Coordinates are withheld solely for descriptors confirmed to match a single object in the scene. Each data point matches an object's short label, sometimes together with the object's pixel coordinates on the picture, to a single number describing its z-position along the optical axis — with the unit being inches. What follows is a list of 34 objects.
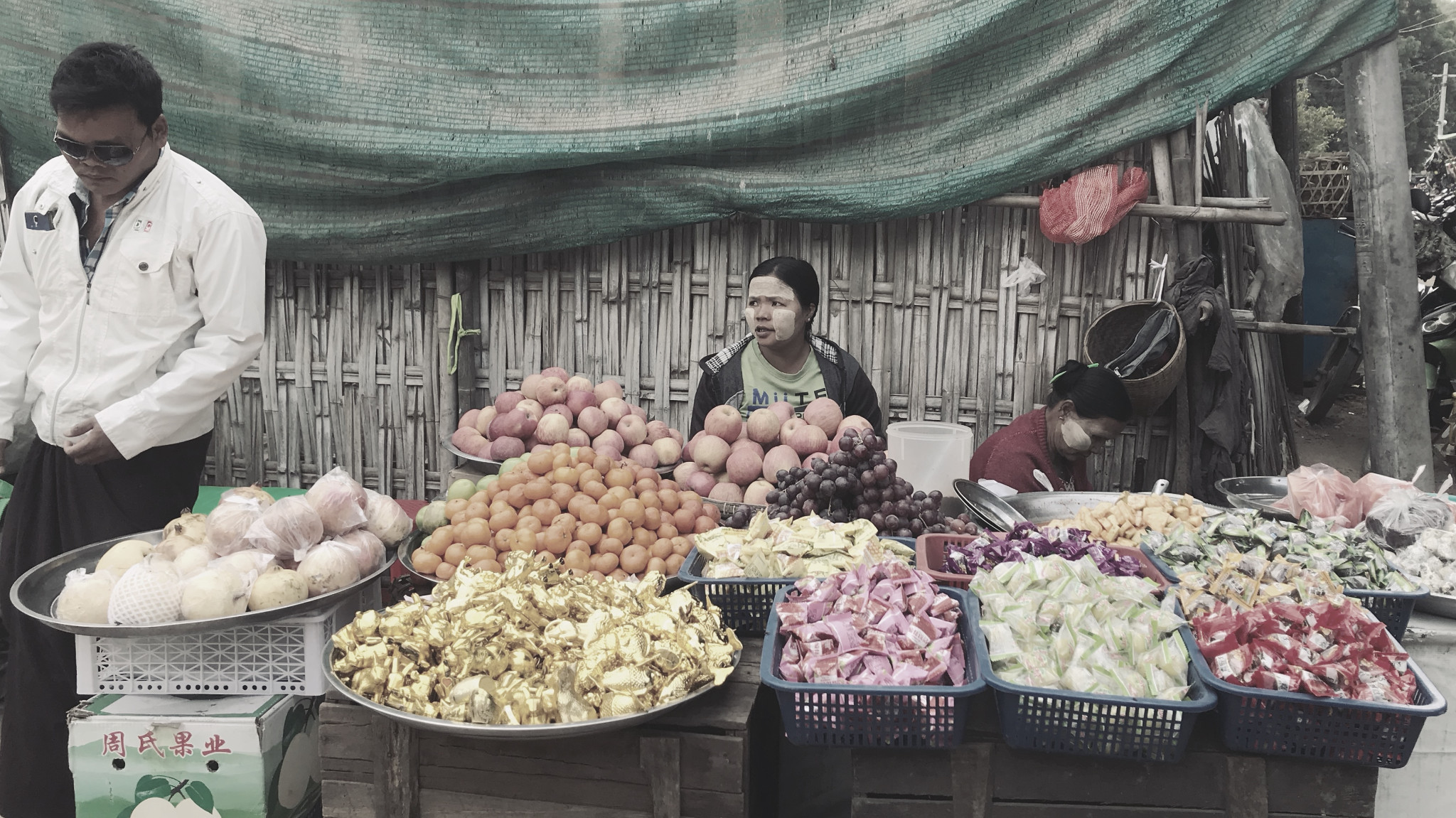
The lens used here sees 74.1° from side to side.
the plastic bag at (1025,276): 163.3
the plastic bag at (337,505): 96.0
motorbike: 334.6
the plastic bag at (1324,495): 106.6
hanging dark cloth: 152.1
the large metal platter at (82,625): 81.4
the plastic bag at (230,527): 91.2
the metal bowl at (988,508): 104.6
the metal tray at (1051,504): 116.0
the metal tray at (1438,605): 88.5
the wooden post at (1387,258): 141.9
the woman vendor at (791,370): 150.6
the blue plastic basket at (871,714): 67.2
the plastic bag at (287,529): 91.1
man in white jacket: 103.4
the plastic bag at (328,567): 88.7
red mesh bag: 151.6
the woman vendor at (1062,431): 142.3
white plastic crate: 87.5
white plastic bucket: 121.0
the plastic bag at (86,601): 82.7
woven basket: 151.8
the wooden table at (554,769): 73.4
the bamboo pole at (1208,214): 147.3
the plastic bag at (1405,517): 99.4
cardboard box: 87.5
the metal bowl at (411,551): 94.0
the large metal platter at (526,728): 68.0
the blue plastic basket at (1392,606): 82.0
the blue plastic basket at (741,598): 86.2
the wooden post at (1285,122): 203.5
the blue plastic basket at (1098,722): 65.1
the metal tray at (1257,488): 122.6
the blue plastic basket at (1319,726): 64.8
